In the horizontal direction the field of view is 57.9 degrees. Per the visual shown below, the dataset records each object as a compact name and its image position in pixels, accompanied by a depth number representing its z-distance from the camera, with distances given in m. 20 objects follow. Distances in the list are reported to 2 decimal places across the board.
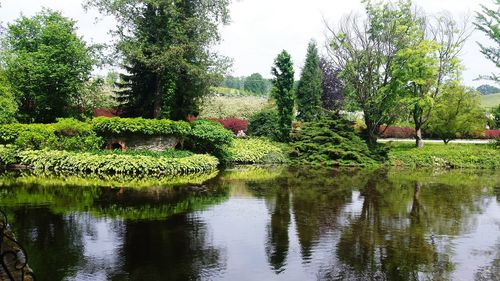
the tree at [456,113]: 30.36
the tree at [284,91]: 29.25
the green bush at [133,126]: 19.83
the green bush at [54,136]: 19.67
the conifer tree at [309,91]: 35.81
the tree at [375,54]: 27.05
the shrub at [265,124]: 29.95
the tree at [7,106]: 20.77
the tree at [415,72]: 26.72
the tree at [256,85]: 112.94
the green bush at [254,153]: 25.27
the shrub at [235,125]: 34.38
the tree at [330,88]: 40.44
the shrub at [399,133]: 38.44
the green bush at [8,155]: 19.68
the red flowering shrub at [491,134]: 38.53
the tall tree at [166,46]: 20.97
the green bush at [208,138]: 21.94
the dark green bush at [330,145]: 25.27
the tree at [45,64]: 22.41
